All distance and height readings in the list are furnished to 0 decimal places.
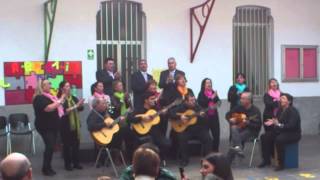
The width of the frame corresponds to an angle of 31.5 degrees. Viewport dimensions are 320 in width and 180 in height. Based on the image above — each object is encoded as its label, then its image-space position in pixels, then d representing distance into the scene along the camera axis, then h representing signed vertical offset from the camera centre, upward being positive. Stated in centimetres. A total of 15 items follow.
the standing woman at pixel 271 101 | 1090 -62
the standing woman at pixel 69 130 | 1018 -105
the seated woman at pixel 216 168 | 456 -79
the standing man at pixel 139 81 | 1130 -21
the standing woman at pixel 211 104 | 1134 -68
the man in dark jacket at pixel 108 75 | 1134 -8
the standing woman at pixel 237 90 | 1225 -44
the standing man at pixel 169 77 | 1095 -13
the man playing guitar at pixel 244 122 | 1052 -97
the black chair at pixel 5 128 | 1145 -116
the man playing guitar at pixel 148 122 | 1028 -93
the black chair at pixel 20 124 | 1161 -108
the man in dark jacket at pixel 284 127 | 1012 -103
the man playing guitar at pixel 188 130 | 1055 -113
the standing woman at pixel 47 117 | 966 -78
